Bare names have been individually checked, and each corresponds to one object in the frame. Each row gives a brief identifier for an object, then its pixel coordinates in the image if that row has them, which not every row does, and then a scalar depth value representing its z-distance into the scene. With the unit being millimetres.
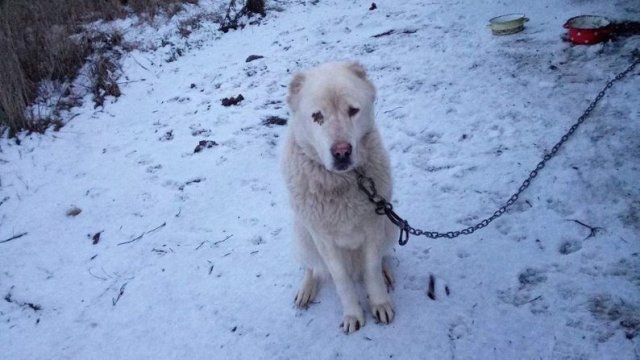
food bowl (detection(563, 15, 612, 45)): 4402
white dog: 2064
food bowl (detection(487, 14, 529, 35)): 5180
